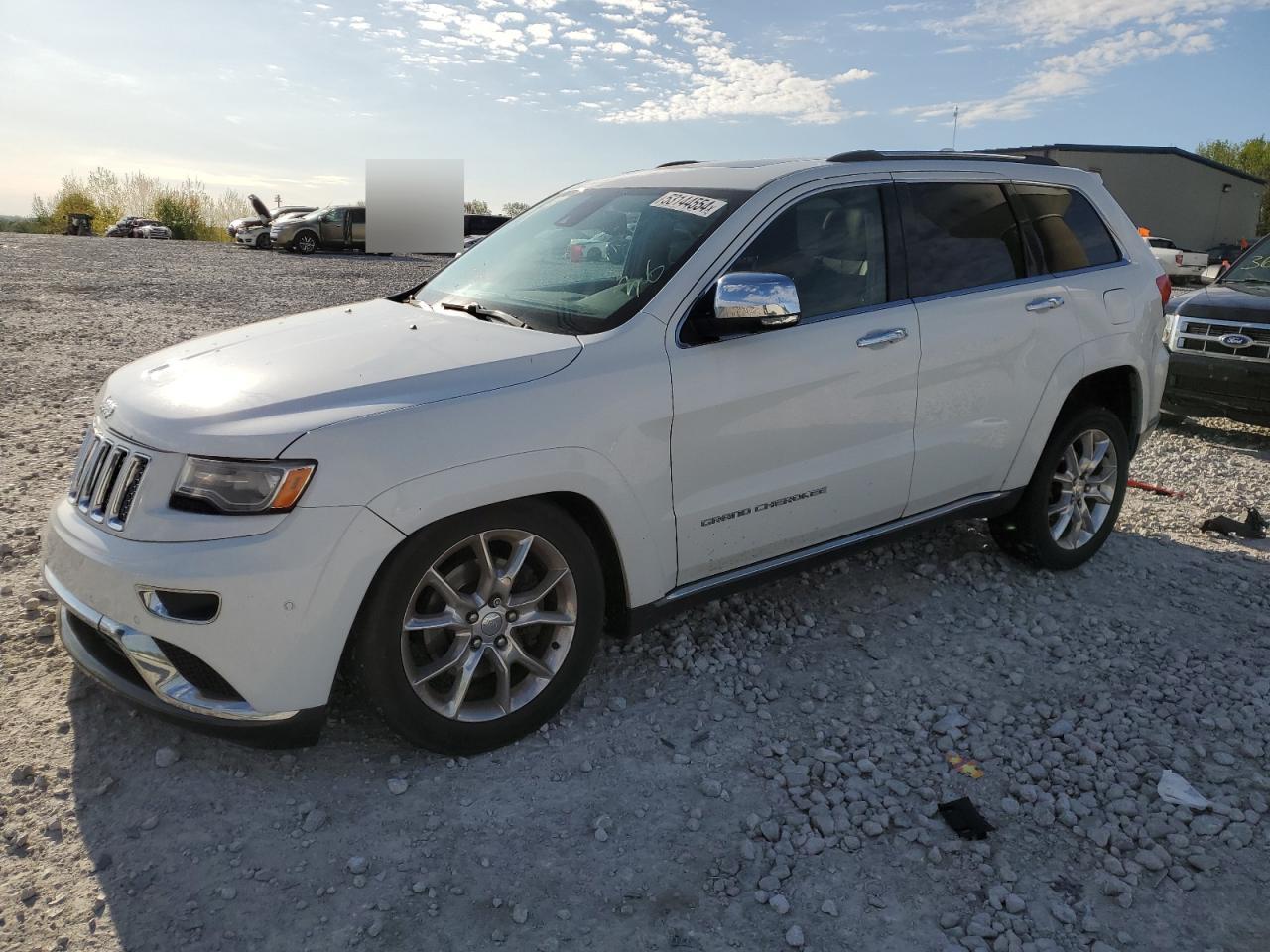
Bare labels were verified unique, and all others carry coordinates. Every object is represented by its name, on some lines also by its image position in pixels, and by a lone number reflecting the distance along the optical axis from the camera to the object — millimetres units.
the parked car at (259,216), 35625
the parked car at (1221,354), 7754
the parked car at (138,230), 42656
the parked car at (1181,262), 26125
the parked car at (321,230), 30891
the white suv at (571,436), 2828
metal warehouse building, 37438
